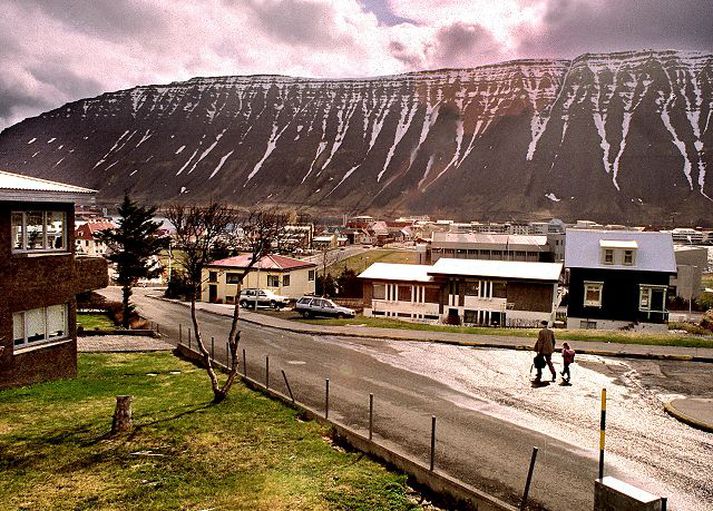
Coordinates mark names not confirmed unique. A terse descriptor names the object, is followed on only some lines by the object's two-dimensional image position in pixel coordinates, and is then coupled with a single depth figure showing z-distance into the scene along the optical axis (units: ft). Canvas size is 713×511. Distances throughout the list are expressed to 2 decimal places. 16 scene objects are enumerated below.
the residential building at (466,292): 138.62
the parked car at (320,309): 136.67
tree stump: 46.91
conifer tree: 118.52
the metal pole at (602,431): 30.09
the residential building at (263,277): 180.55
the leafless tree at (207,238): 56.24
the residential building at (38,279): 59.31
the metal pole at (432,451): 37.40
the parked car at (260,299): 160.56
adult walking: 67.00
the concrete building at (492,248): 254.88
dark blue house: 129.29
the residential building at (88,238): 330.75
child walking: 66.28
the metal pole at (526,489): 31.74
